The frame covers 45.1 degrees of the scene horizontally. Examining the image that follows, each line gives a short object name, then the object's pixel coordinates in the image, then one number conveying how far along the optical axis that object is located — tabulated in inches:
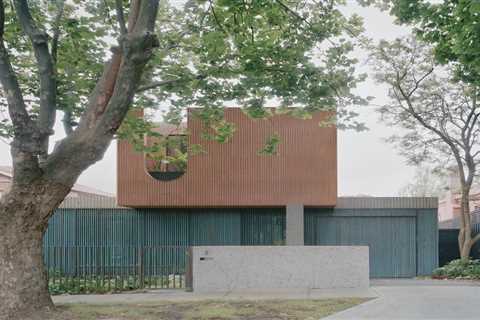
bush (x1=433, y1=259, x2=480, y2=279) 754.9
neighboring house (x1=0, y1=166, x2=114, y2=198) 1542.8
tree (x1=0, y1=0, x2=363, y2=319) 396.5
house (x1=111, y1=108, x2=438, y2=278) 786.8
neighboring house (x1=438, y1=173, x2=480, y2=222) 1590.9
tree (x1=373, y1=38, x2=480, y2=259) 818.2
